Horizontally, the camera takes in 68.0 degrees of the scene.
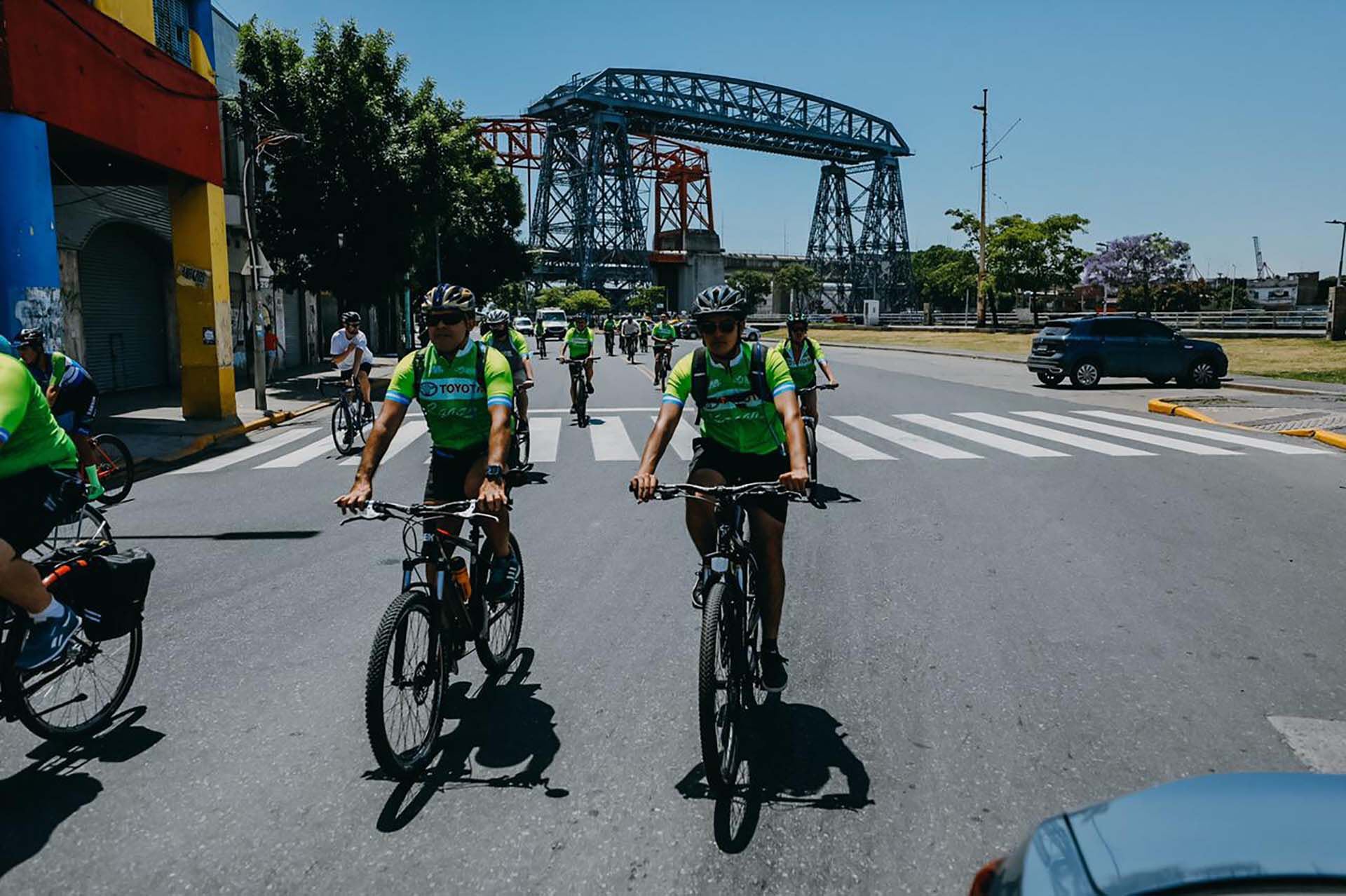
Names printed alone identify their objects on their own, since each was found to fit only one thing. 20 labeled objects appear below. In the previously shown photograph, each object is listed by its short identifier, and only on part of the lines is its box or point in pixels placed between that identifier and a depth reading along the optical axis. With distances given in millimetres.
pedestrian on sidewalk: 31281
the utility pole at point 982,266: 51275
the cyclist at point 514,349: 11742
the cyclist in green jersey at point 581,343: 17344
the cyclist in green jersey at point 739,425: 4480
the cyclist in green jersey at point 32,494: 3986
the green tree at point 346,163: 27766
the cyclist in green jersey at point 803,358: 10391
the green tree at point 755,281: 138250
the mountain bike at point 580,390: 16891
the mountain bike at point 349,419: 14305
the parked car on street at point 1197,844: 1666
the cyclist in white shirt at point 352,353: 14727
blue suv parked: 24328
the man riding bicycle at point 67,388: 8766
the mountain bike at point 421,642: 3773
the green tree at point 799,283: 127188
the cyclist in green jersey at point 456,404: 4746
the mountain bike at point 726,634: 3633
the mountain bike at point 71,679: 4059
